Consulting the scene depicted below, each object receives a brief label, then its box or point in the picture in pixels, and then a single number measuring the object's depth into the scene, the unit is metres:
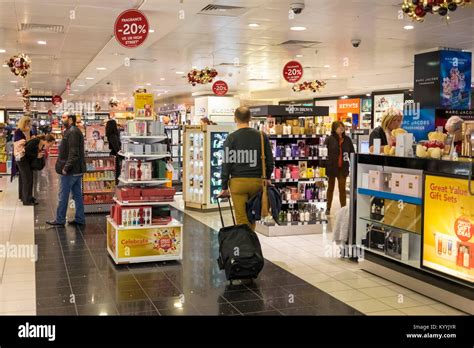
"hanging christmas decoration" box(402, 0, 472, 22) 5.19
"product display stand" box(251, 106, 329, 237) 8.08
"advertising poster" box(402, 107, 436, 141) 7.20
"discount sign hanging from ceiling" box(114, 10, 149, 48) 7.34
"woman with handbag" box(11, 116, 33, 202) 10.49
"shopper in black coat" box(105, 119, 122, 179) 10.84
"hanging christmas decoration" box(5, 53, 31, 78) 10.43
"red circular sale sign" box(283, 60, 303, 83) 12.91
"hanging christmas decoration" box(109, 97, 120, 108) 27.59
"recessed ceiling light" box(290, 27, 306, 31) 9.74
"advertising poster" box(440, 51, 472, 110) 7.90
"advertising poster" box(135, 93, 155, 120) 6.51
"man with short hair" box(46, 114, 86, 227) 8.19
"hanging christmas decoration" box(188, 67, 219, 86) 12.97
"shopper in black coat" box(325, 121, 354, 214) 9.59
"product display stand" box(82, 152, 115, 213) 9.77
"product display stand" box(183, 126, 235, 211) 10.12
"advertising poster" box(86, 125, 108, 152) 10.16
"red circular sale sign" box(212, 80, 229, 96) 17.69
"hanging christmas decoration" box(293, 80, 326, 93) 16.44
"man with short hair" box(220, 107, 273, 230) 5.61
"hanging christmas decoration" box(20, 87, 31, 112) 16.90
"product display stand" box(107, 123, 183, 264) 6.20
